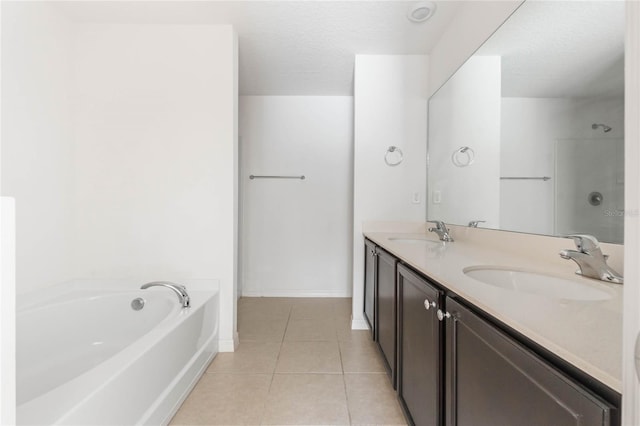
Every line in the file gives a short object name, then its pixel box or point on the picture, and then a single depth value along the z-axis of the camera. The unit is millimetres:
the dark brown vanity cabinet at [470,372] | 448
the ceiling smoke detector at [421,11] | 1778
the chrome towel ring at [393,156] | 2377
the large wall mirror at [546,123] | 910
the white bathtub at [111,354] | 896
